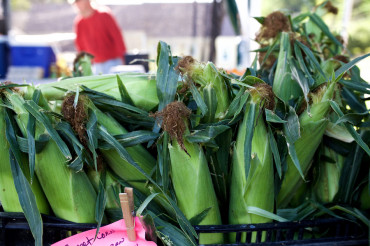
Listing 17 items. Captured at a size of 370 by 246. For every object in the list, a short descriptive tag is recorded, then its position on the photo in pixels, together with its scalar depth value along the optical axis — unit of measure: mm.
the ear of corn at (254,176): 639
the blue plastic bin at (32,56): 3627
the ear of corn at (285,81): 767
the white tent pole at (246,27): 2607
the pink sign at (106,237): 624
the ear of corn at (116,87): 744
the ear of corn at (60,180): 657
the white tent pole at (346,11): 3551
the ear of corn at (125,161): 686
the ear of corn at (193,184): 631
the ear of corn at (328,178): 760
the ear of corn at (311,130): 654
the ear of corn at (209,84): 653
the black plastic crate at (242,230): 619
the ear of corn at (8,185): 651
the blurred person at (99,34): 3316
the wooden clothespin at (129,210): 582
